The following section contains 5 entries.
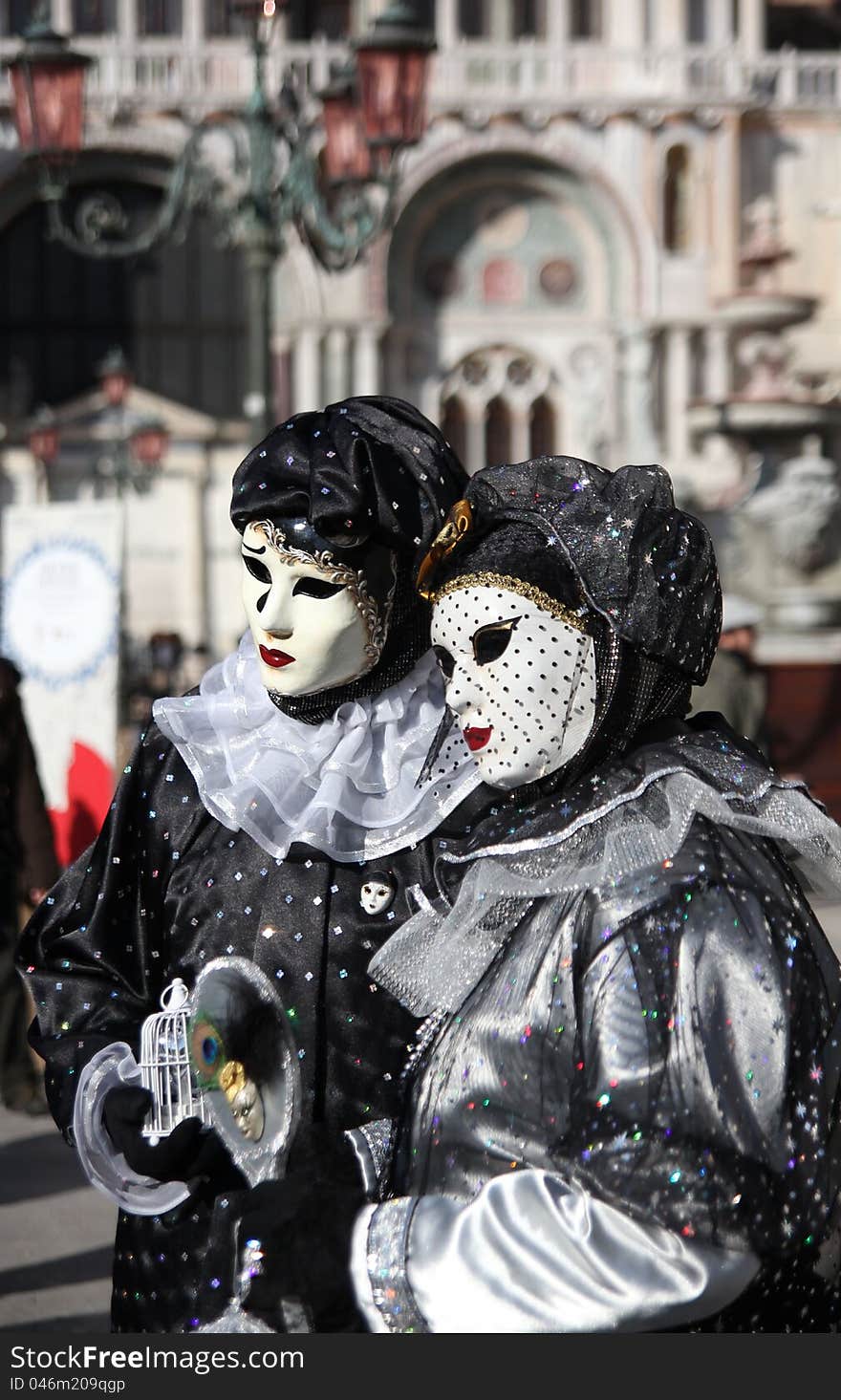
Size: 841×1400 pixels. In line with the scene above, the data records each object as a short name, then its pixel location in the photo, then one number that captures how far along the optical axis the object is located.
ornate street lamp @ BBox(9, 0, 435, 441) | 7.73
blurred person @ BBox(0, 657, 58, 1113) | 5.30
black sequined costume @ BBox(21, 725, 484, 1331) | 1.98
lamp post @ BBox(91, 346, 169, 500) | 17.23
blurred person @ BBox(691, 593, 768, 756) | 5.93
